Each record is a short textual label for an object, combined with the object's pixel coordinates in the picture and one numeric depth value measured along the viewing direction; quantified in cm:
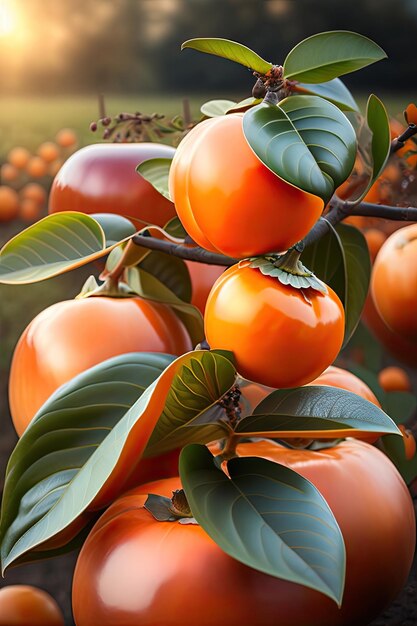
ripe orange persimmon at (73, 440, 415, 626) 78
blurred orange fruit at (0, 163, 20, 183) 232
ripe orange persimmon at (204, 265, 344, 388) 76
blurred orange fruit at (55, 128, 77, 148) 231
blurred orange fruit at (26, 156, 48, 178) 229
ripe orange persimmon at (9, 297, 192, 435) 90
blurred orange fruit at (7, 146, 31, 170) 237
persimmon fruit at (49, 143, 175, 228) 104
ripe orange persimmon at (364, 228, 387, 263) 132
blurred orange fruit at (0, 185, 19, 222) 223
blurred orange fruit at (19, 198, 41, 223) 220
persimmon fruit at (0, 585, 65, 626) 90
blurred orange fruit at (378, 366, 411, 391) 124
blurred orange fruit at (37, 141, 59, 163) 233
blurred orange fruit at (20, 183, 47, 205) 225
